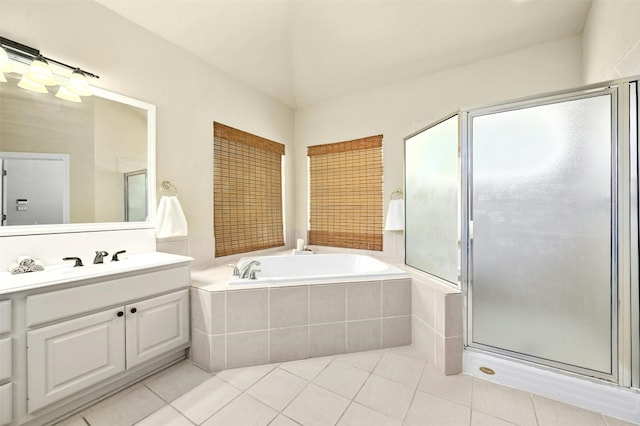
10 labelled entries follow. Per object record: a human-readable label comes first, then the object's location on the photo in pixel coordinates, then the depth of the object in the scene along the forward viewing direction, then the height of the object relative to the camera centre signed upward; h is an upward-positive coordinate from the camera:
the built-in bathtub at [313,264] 2.70 -0.56
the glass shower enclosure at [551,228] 1.35 -0.09
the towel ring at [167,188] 2.17 +0.22
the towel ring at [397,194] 2.86 +0.21
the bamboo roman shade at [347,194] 3.05 +0.24
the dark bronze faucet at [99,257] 1.67 -0.29
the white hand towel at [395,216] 2.78 -0.03
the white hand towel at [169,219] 2.09 -0.05
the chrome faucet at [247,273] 2.04 -0.48
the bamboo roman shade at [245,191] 2.66 +0.25
